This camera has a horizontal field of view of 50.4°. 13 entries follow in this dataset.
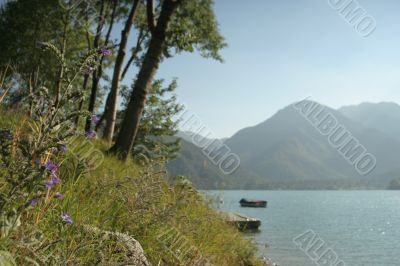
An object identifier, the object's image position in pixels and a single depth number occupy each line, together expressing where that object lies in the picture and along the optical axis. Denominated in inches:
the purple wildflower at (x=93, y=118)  125.1
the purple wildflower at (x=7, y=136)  111.2
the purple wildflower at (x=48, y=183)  103.8
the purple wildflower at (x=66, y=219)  129.4
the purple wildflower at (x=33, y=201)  104.3
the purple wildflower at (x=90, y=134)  147.8
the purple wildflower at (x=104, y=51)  123.2
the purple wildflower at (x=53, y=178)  111.0
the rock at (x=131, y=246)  165.9
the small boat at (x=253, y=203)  4719.5
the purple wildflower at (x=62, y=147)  109.6
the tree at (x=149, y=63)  478.0
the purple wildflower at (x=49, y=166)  100.6
